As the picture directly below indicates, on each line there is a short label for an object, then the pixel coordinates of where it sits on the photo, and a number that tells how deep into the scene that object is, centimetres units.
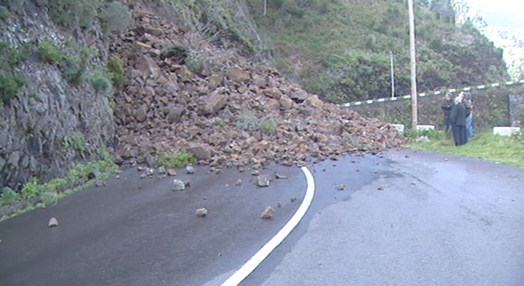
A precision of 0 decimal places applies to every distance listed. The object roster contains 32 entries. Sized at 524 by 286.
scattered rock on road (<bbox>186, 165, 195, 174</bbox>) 1222
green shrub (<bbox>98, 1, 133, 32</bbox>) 1731
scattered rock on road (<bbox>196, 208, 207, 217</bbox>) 788
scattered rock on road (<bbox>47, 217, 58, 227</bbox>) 775
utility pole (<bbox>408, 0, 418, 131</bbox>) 2298
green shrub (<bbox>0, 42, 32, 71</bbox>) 1016
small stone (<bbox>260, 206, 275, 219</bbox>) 759
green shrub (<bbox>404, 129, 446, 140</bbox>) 2017
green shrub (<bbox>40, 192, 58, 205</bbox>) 948
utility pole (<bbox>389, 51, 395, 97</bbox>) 4569
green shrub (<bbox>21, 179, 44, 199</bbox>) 951
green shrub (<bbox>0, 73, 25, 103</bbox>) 979
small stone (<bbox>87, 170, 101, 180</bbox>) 1170
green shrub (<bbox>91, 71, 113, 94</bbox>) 1417
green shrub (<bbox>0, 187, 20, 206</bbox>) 900
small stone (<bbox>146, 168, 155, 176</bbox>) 1207
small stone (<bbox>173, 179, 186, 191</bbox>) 1014
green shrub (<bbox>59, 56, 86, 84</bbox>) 1274
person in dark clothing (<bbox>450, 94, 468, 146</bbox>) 1683
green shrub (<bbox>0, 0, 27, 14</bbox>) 1139
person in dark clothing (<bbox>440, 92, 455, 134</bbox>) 1886
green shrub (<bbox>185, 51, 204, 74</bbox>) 1978
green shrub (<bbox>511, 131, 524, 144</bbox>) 1580
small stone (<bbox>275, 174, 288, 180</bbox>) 1110
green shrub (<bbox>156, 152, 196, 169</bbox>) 1309
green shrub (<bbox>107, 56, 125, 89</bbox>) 1709
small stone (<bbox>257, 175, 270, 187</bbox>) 1025
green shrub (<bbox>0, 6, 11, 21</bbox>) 1086
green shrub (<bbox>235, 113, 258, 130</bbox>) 1597
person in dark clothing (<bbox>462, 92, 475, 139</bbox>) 1752
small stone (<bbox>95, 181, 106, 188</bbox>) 1102
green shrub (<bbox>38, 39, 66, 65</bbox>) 1187
